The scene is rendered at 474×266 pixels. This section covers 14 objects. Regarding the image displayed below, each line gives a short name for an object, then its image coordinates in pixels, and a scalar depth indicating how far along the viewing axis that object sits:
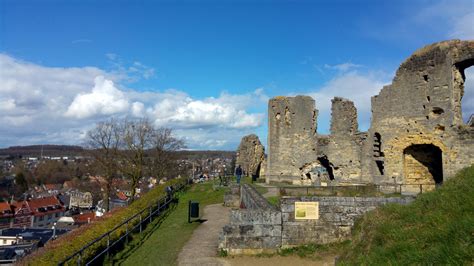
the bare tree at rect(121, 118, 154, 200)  34.84
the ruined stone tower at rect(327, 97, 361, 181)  25.25
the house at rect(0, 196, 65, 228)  68.06
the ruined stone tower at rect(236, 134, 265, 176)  36.94
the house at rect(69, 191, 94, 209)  85.64
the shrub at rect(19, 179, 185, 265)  9.95
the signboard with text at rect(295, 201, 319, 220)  11.69
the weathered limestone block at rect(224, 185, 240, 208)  22.31
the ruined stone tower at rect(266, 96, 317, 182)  28.23
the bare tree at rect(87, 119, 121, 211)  33.97
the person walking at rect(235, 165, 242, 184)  27.62
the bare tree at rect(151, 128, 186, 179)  40.59
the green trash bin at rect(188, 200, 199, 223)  16.67
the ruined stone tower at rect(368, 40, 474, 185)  18.78
